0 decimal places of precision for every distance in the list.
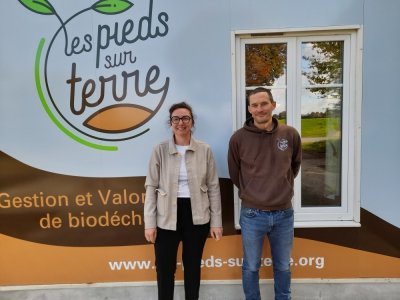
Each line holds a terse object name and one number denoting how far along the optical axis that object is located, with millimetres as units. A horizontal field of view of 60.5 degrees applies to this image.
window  2633
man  2197
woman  2217
